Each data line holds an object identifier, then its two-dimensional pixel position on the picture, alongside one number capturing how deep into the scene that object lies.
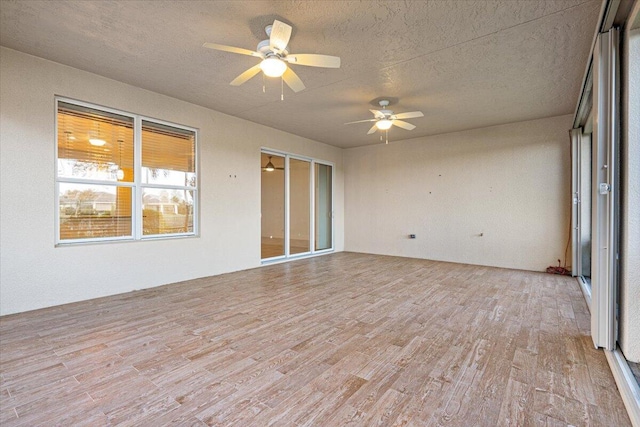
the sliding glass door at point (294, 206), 6.53
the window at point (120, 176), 3.79
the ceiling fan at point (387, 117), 4.40
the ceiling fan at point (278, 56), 2.54
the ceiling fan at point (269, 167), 6.43
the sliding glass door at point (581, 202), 4.71
